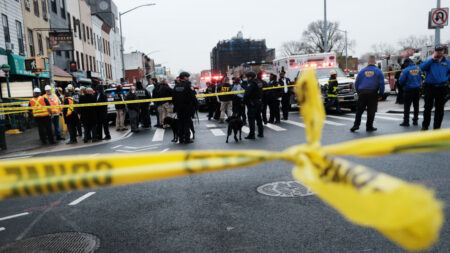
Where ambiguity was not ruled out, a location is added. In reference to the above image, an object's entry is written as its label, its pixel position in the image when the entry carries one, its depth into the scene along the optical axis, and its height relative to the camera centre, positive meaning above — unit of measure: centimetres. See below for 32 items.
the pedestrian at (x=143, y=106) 1554 -60
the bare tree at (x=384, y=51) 11009 +871
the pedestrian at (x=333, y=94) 1594 -43
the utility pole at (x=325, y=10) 3175 +636
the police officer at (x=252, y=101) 1057 -40
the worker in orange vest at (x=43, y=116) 1198 -65
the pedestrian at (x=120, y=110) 1526 -71
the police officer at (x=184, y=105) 1039 -41
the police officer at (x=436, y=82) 865 -5
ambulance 1677 +85
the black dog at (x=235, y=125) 986 -97
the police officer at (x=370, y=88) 1001 -16
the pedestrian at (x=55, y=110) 1229 -50
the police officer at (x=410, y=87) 1024 -17
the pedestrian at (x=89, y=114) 1220 -66
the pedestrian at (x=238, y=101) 1372 -49
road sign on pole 1333 +220
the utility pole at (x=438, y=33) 1402 +173
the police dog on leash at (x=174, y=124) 1046 -93
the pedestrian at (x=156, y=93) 1527 -7
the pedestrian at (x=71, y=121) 1240 -86
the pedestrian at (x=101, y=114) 1253 -68
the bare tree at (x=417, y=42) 10100 +1032
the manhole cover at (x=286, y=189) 492 -141
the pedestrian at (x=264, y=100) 1430 -51
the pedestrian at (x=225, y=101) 1507 -51
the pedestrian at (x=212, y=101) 1761 -57
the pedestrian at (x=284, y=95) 1526 -38
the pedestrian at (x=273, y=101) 1429 -57
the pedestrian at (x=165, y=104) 1455 -52
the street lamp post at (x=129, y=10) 3252 +707
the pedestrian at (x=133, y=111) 1455 -74
